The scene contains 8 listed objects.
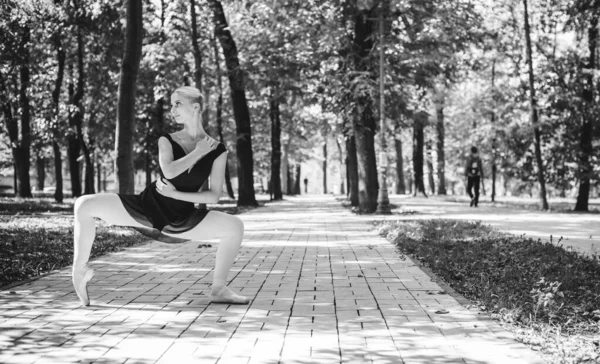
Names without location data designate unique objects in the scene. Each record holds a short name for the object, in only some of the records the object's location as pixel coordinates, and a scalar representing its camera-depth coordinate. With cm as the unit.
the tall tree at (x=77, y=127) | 2637
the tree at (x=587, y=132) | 2184
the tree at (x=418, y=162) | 3828
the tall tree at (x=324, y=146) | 3264
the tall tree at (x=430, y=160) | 5188
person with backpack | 2420
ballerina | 533
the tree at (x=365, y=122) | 2012
